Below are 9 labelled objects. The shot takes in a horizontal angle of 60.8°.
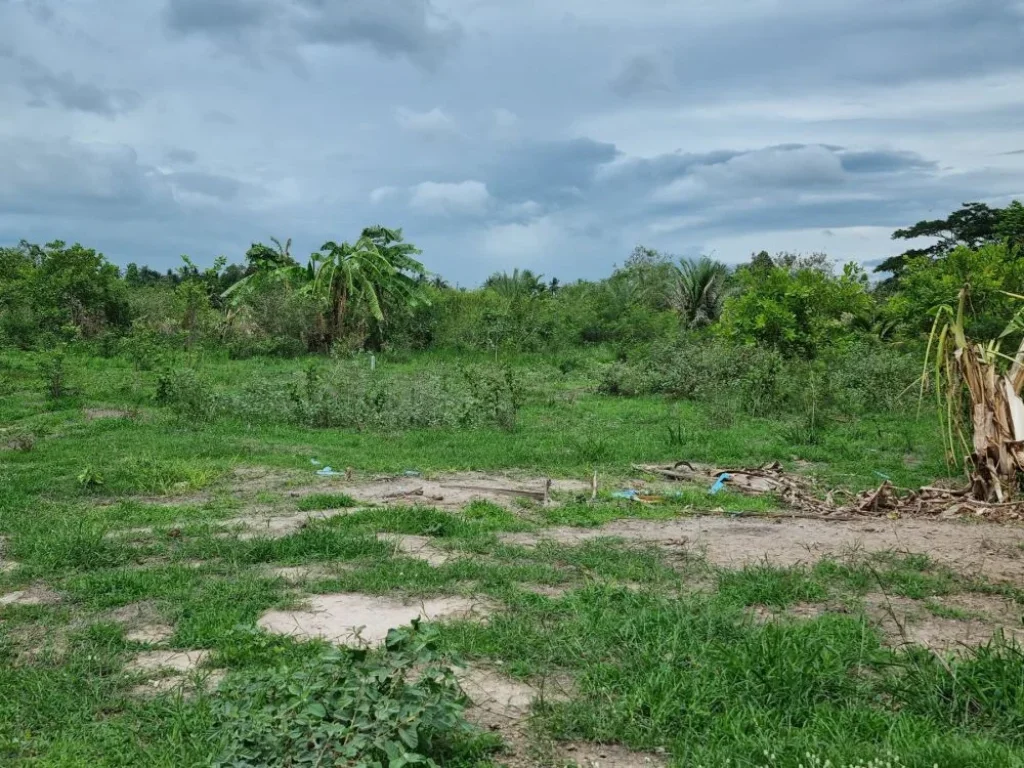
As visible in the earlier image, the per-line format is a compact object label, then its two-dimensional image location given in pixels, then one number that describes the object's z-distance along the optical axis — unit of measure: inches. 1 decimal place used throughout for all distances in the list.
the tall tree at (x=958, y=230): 1245.1
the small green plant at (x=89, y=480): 320.2
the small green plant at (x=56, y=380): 555.2
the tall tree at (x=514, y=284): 1240.2
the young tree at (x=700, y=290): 1194.6
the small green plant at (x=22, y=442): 395.2
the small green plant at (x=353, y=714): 114.3
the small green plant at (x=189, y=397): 491.8
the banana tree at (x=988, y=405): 293.0
